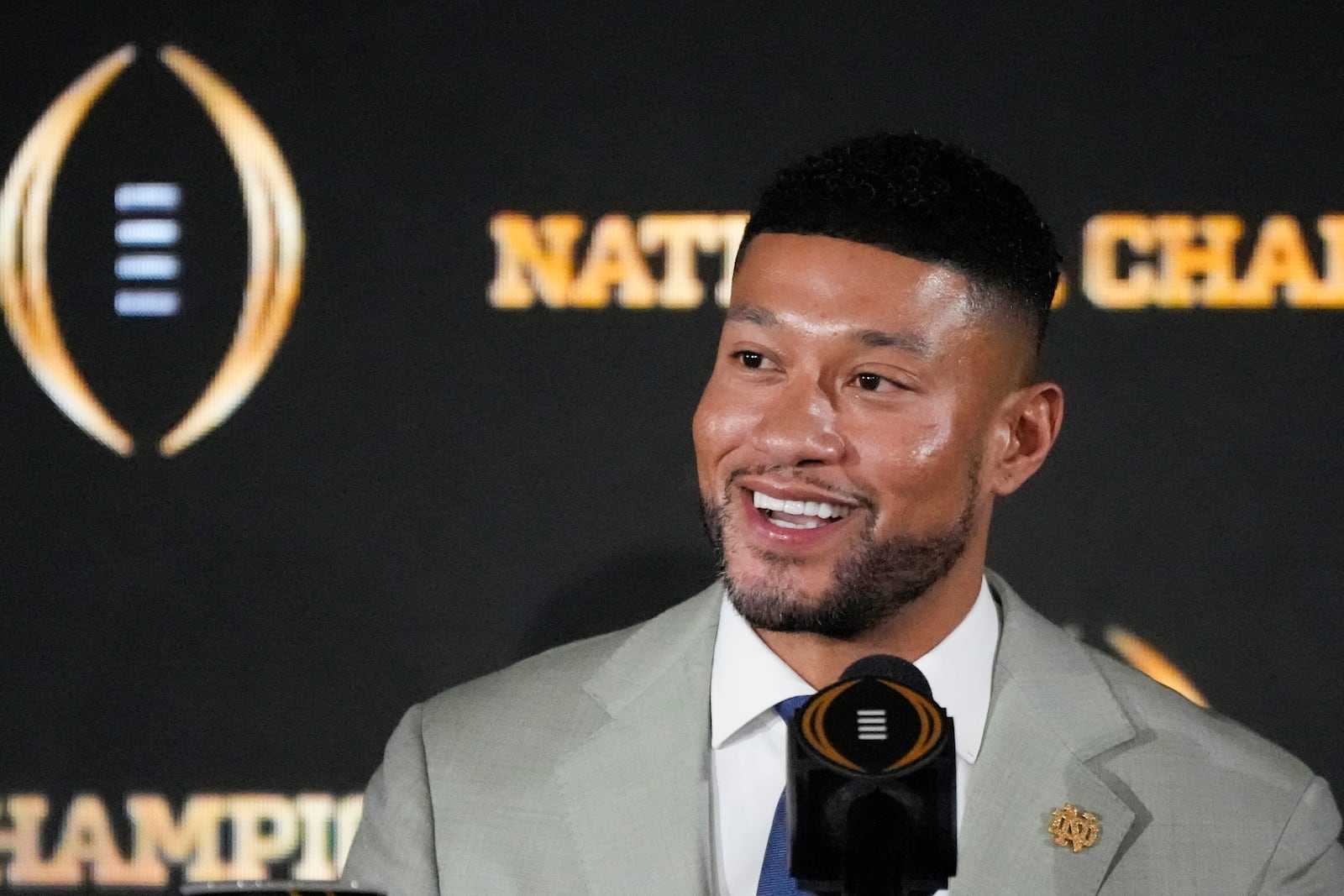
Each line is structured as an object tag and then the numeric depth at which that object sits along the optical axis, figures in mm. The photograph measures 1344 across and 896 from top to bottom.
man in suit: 4195
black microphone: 3824
